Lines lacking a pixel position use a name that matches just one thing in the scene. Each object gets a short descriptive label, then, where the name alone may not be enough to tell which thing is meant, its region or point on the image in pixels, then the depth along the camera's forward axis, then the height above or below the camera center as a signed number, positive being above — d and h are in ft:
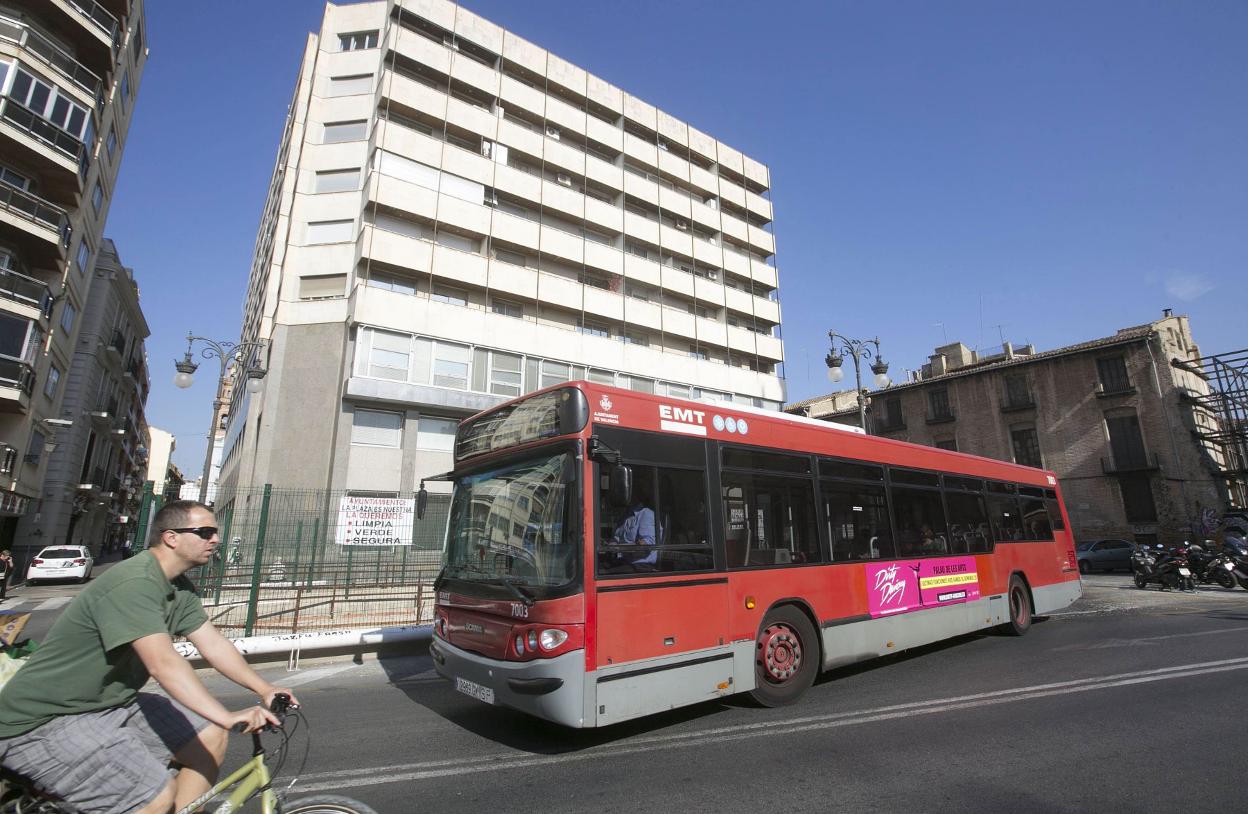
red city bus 15.19 -0.53
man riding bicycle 7.20 -2.08
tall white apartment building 69.87 +41.13
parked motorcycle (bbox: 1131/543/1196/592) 52.34 -2.67
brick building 90.27 +19.46
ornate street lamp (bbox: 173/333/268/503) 46.46 +13.67
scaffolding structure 92.43 +18.99
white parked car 71.87 -3.04
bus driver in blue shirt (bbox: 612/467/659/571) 16.30 +0.37
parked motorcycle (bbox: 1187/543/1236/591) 52.19 -2.37
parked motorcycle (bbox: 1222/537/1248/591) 50.97 -1.36
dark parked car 77.25 -1.93
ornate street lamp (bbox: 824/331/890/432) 53.11 +15.84
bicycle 7.46 -3.34
